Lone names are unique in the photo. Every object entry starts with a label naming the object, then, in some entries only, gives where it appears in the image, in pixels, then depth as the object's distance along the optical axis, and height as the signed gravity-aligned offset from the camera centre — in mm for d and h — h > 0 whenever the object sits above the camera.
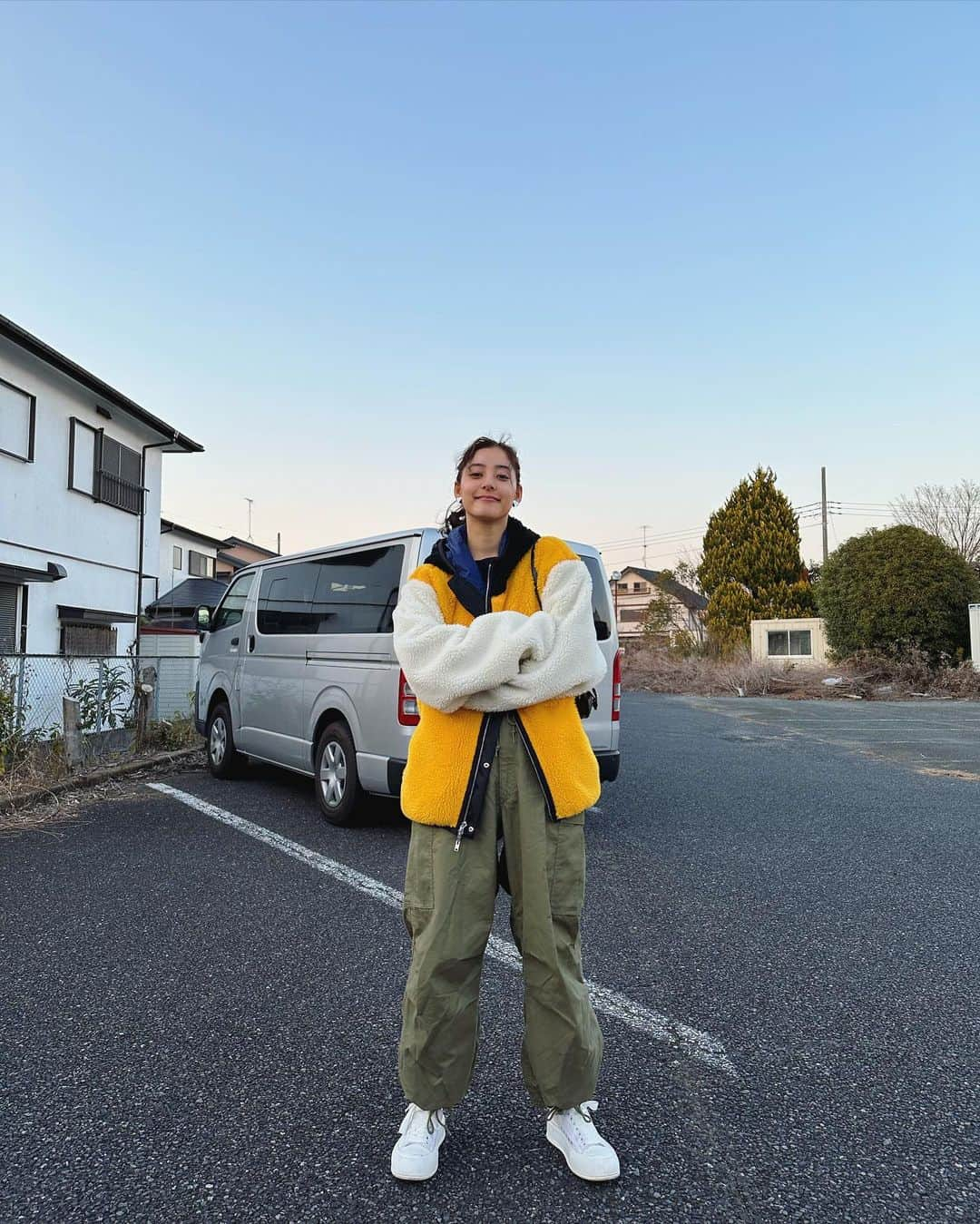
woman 1848 -485
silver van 5070 -211
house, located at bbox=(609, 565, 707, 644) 38141 +2890
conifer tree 29125 +3142
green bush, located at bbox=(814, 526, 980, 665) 20062 +1392
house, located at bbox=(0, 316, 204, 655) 10531 +2162
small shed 25375 +211
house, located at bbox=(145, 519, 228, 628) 23662 +2603
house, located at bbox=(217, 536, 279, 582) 34875 +4424
